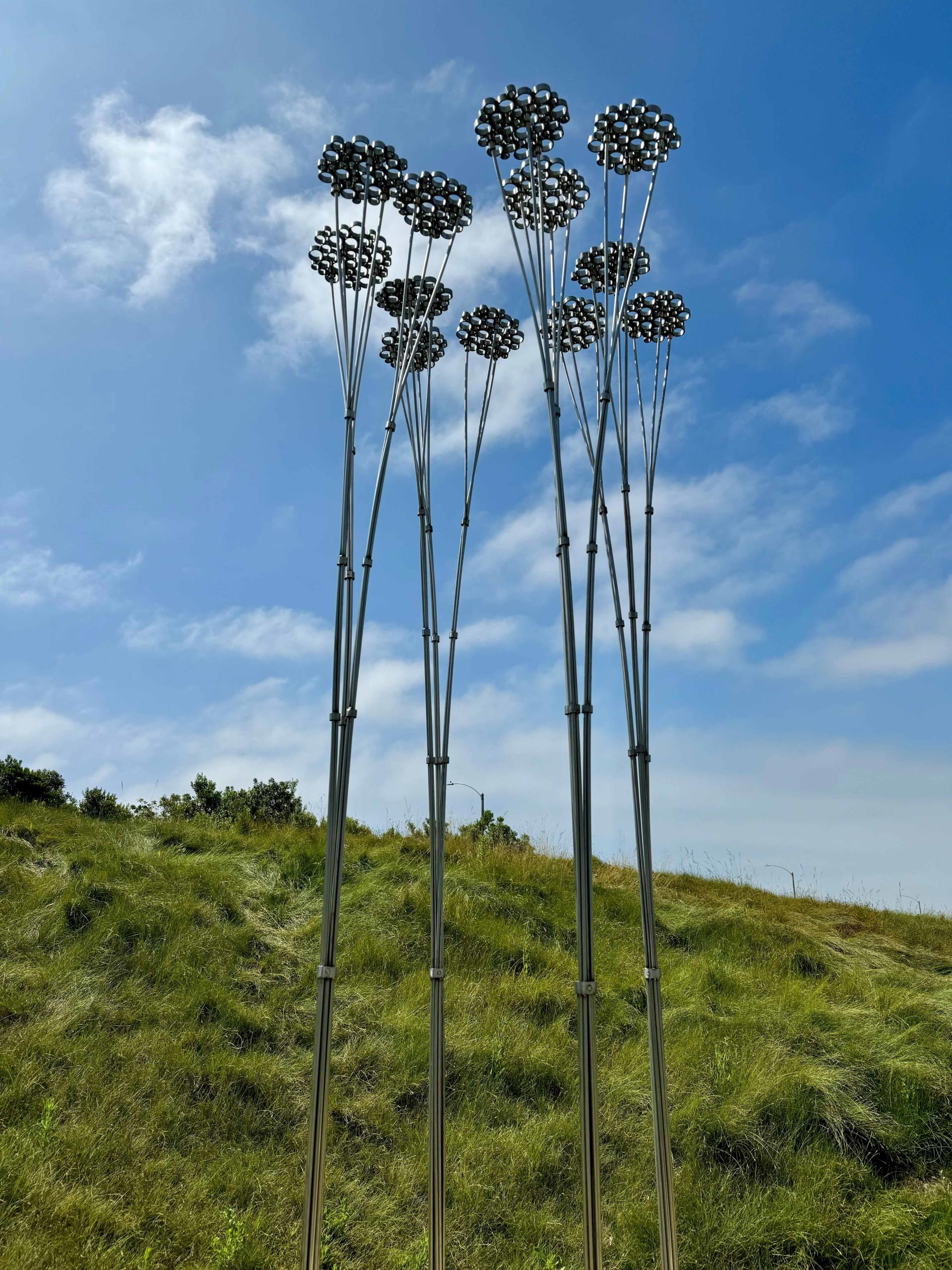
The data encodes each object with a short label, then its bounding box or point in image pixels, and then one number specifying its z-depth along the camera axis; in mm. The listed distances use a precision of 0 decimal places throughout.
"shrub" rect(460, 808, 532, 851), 8500
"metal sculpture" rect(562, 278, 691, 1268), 2697
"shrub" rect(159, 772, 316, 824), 8883
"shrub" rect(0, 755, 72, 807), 8133
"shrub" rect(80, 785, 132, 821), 8227
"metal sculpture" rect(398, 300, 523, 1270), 2831
